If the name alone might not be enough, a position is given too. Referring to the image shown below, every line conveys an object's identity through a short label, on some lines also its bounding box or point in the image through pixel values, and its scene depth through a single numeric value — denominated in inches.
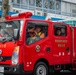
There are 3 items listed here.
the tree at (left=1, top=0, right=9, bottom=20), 622.4
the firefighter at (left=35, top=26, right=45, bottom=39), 425.7
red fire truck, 398.3
